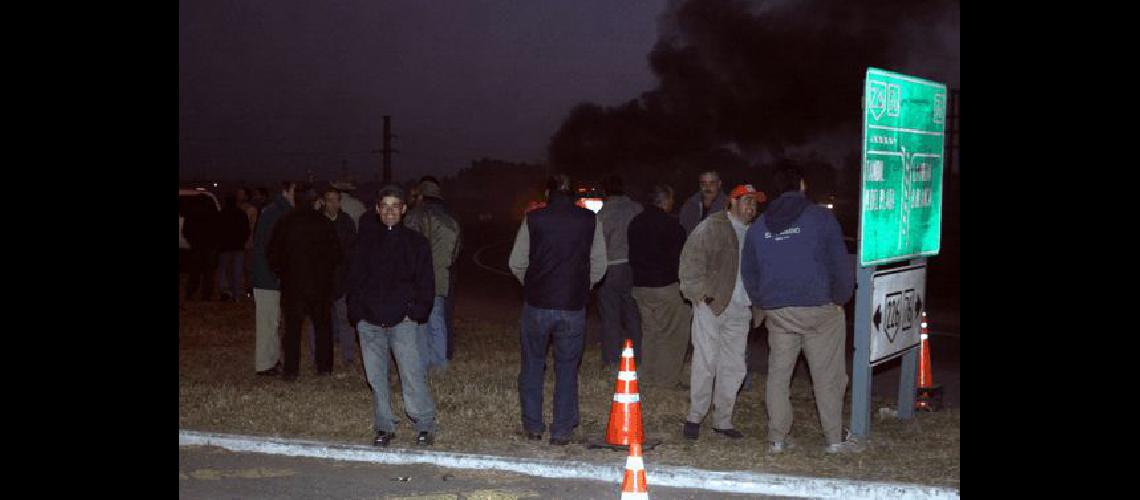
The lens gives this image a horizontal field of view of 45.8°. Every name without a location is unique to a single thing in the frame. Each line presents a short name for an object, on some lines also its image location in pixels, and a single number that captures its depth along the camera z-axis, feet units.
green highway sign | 29.76
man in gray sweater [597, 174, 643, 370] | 41.06
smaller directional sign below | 30.99
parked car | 83.09
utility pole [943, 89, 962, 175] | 171.83
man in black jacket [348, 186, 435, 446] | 29.76
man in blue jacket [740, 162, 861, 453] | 28.84
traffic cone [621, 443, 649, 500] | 20.45
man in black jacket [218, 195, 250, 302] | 62.39
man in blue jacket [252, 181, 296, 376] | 40.70
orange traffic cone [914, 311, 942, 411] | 36.12
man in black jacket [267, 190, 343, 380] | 39.09
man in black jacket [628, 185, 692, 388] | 38.04
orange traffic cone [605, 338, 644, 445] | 28.76
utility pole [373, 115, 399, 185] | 269.44
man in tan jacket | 31.50
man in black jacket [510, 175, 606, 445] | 30.35
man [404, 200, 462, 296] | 38.88
